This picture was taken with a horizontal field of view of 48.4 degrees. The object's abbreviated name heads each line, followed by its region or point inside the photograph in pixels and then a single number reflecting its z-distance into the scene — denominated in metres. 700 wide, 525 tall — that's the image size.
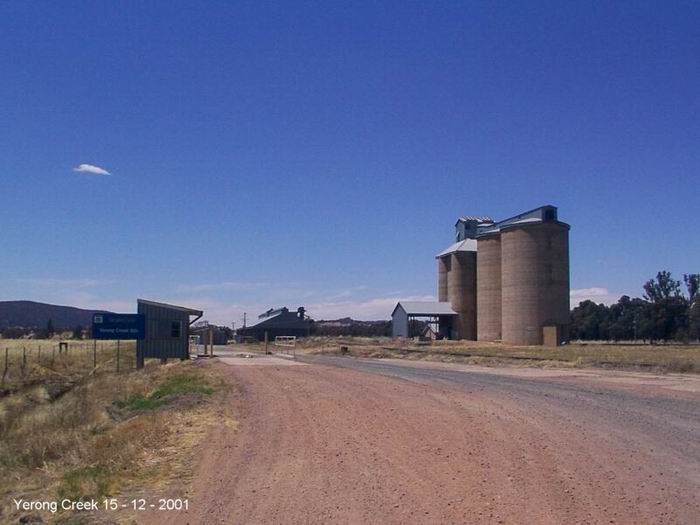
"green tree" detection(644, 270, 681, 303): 157.12
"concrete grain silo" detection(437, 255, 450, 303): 110.25
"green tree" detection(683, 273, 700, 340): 126.88
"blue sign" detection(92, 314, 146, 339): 38.53
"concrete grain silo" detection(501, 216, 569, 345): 84.19
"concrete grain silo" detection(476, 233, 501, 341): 94.00
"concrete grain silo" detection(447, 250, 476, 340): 104.44
